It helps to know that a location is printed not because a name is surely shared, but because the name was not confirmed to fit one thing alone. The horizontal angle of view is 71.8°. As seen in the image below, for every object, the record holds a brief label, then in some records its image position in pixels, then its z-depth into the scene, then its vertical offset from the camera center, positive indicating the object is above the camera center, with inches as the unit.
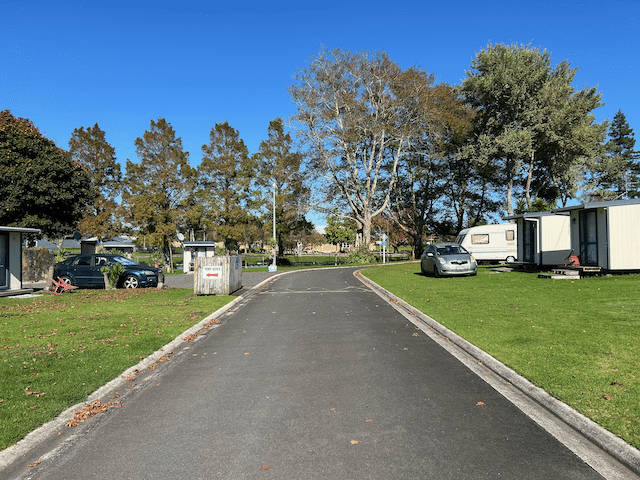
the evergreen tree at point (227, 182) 1705.2 +260.9
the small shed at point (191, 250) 1293.1 -3.8
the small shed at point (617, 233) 683.4 +21.5
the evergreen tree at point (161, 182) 1663.4 +258.9
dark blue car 764.0 -41.0
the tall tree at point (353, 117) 1672.0 +510.2
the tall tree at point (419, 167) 1715.1 +384.4
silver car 856.9 -26.0
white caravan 1260.0 +15.2
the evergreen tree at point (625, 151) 2792.8 +624.2
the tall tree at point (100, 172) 1851.6 +333.7
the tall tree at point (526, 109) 1493.6 +483.0
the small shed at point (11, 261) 667.4 -17.9
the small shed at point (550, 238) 852.0 +17.8
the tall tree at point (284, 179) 1834.4 +294.8
